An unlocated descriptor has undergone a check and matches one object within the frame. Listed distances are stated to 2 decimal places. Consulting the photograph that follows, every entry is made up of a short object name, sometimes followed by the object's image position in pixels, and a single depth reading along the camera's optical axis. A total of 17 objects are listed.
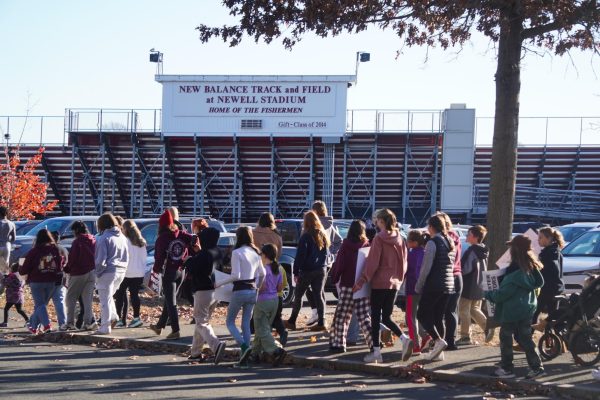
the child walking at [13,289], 14.89
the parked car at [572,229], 23.59
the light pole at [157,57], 35.91
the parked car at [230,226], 27.53
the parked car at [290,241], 17.98
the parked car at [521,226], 31.98
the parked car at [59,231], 21.81
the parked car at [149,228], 20.40
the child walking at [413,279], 11.88
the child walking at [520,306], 10.36
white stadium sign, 34.06
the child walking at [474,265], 12.58
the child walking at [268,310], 11.52
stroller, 10.89
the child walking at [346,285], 12.10
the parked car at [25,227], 24.99
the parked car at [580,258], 16.80
